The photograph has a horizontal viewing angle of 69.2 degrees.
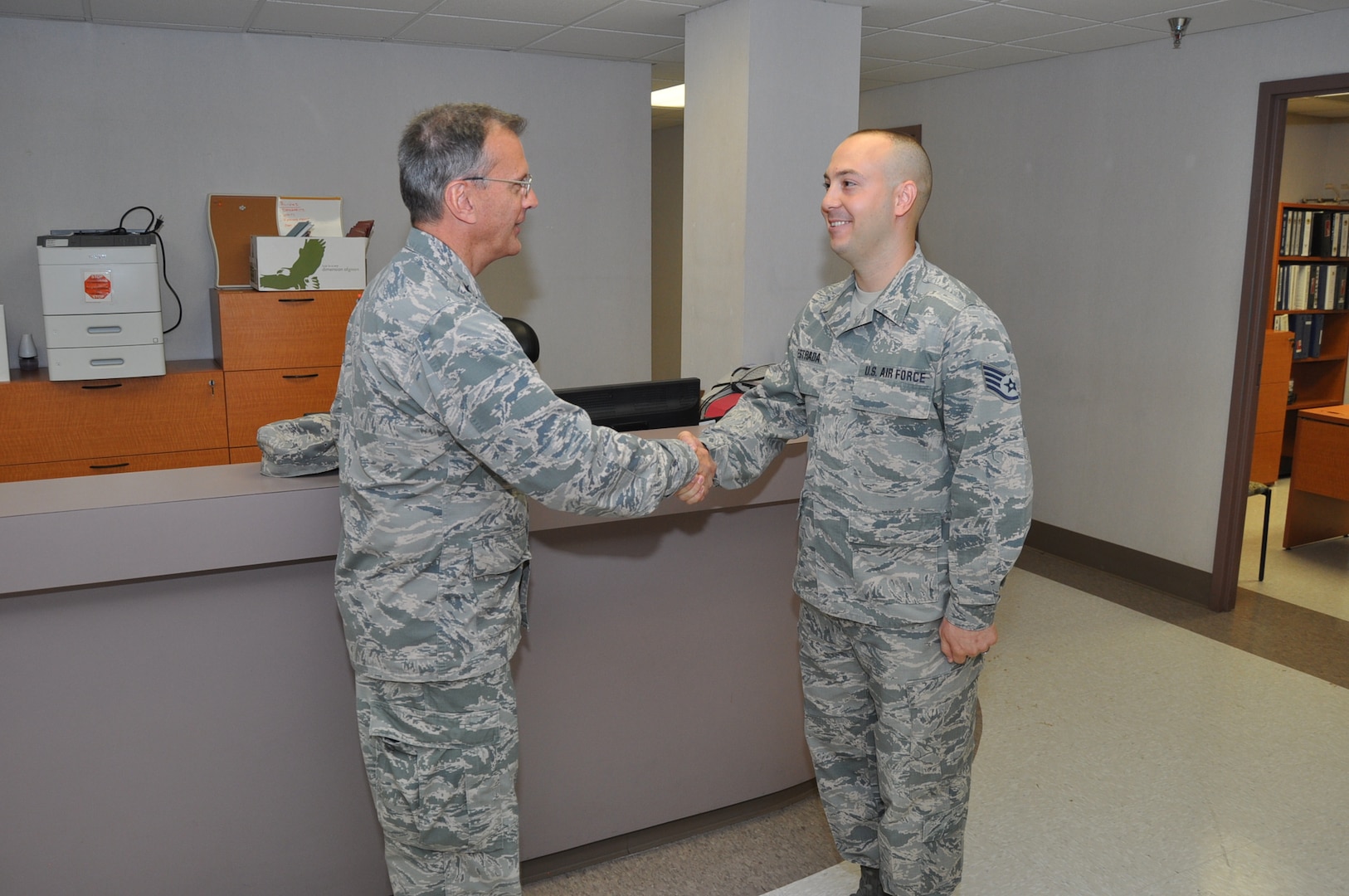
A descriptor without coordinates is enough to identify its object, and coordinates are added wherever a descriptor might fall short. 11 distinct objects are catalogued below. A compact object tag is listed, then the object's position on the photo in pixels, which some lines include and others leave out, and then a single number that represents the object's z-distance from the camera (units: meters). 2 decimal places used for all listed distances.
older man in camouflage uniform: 1.60
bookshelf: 6.49
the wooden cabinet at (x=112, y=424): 3.92
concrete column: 3.72
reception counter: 1.89
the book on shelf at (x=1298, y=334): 6.70
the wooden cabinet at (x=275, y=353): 4.21
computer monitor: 2.46
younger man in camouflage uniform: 1.83
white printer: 3.84
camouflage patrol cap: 2.00
